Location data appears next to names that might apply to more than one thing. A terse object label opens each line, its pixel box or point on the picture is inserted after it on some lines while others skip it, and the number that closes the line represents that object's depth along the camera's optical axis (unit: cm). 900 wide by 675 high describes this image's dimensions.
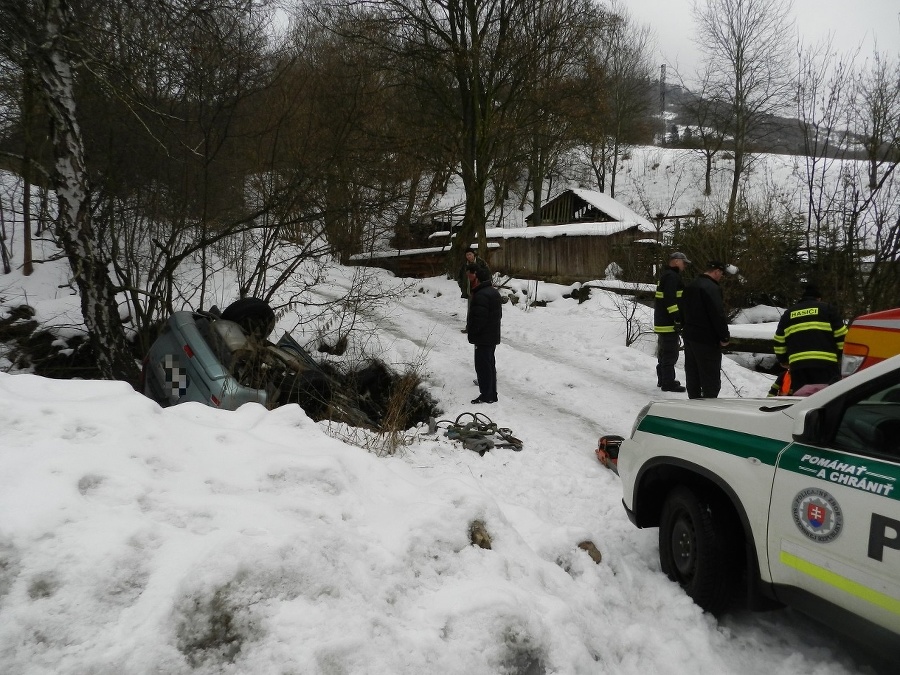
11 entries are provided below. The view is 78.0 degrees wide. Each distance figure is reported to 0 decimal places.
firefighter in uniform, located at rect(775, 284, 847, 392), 578
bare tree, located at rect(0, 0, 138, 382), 662
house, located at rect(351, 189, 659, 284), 2233
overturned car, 636
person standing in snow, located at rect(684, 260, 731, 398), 689
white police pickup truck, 227
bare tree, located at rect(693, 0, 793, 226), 3322
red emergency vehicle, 461
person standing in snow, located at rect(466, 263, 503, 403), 777
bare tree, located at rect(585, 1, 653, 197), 3981
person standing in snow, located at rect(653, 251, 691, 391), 841
